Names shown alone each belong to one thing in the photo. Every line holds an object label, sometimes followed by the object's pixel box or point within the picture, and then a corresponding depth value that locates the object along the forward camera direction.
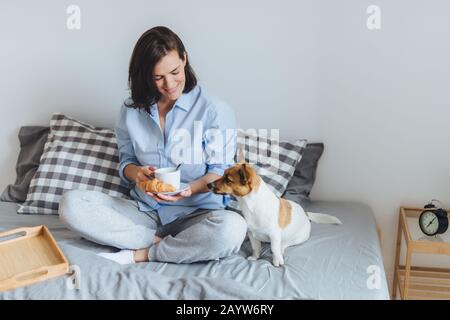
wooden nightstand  2.01
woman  1.61
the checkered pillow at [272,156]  1.97
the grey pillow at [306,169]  2.03
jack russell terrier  1.53
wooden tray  1.40
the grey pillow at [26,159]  2.12
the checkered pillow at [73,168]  1.98
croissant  1.55
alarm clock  1.83
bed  1.36
